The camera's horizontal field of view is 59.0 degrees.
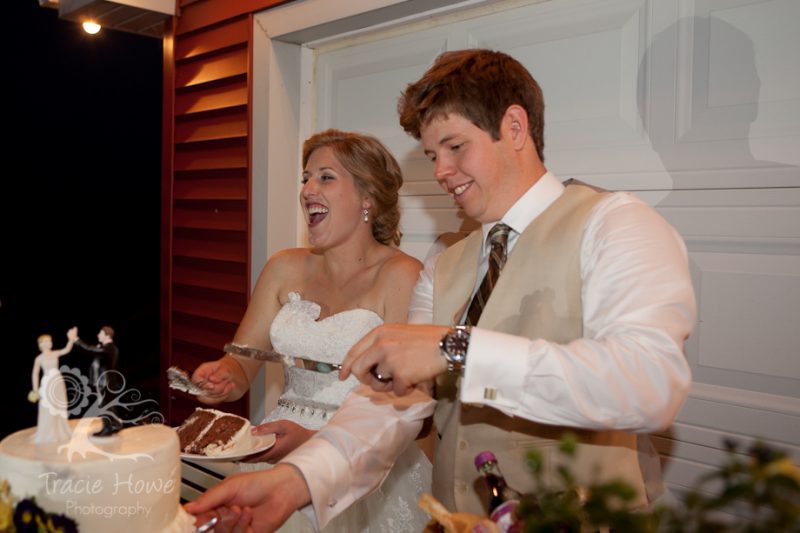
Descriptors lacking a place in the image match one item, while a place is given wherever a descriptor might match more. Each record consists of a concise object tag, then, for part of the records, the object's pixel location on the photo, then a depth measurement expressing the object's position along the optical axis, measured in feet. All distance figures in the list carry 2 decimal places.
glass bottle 3.64
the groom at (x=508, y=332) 4.16
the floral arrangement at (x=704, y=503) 2.14
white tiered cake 3.41
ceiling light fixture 13.90
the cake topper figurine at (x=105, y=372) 3.70
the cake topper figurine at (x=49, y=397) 3.60
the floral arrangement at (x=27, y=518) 3.19
